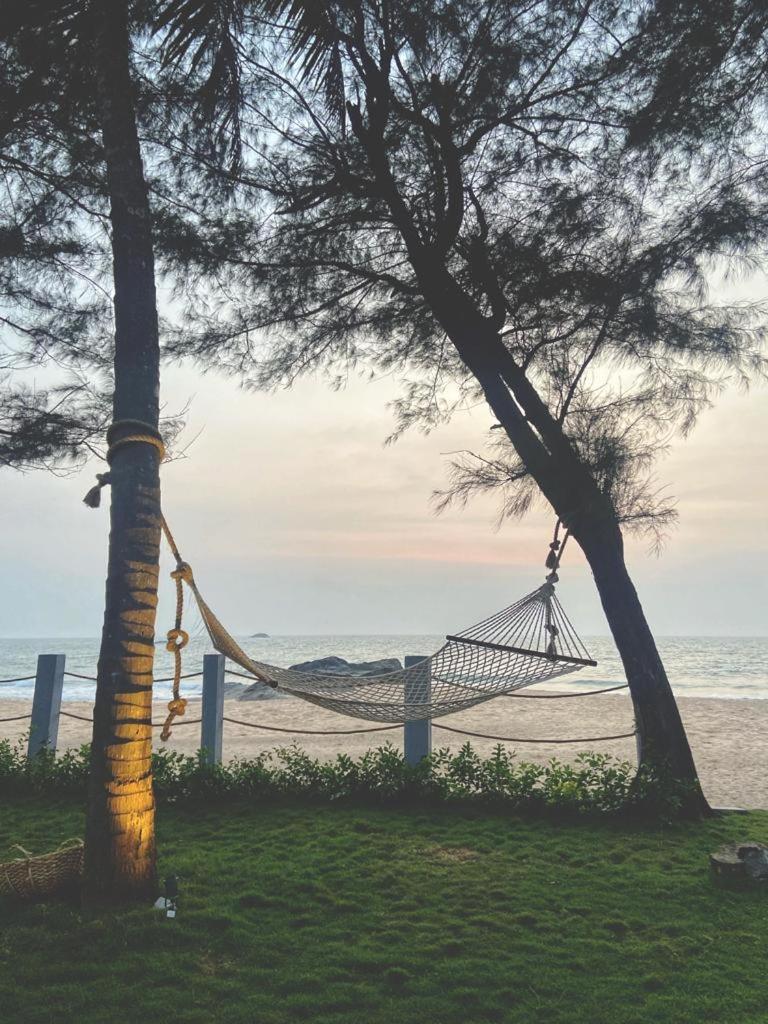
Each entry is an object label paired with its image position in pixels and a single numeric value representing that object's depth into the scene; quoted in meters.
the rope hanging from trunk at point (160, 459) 2.45
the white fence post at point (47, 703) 4.40
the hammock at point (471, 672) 2.97
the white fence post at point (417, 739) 3.90
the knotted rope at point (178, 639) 2.43
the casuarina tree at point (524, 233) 3.74
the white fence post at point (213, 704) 4.12
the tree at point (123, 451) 2.30
